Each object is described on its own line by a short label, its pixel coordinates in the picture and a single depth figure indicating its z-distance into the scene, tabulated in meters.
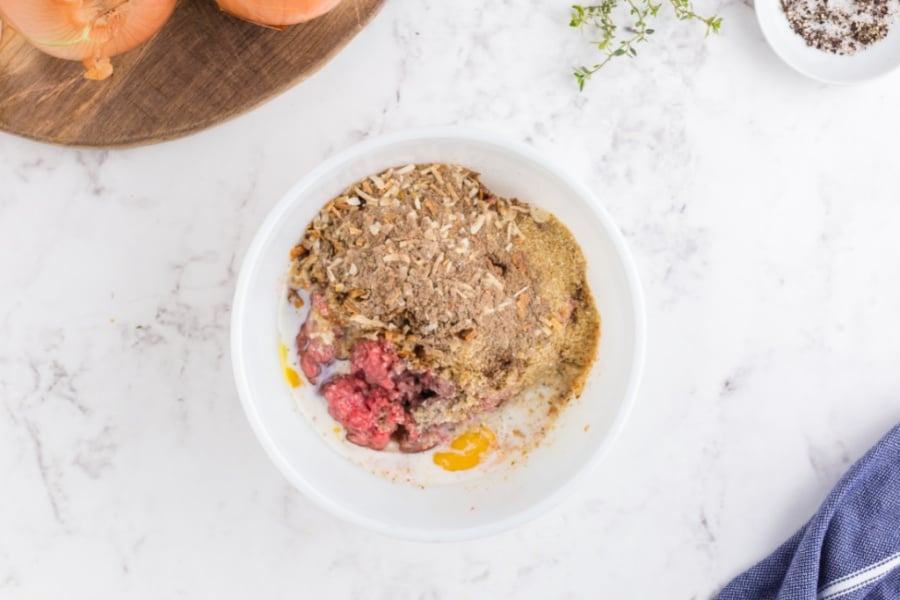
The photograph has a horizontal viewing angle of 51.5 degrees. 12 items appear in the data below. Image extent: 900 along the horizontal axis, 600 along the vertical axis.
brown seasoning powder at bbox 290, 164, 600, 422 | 1.11
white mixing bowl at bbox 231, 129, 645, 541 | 1.11
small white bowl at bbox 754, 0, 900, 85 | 1.24
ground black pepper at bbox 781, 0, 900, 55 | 1.26
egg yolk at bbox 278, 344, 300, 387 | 1.20
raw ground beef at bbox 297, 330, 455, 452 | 1.15
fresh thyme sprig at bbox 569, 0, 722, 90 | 1.21
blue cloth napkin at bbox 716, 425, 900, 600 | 1.26
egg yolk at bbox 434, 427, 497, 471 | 1.21
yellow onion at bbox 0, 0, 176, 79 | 1.00
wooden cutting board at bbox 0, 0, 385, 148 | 1.15
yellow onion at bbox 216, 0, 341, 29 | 1.06
